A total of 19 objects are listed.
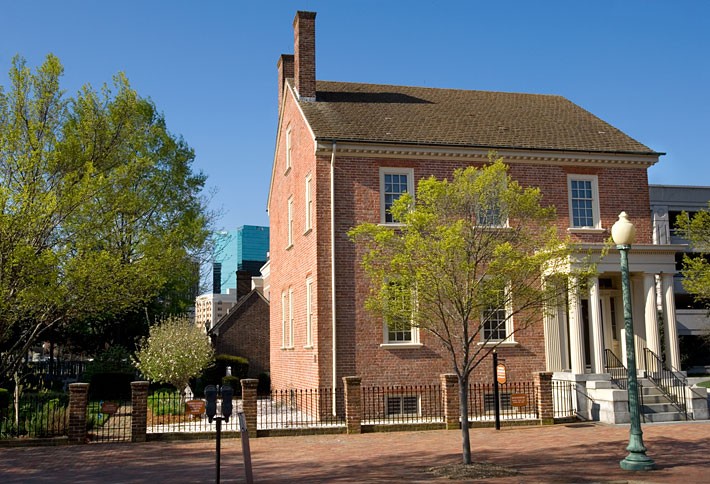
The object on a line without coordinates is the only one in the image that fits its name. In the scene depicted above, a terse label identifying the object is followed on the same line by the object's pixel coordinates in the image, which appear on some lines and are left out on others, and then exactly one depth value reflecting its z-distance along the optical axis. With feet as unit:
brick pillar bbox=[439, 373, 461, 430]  61.62
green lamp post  40.68
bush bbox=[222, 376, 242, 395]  100.75
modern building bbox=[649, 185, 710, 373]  161.27
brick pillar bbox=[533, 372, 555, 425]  62.64
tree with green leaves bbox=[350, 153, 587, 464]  42.83
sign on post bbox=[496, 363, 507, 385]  63.93
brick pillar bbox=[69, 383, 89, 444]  56.08
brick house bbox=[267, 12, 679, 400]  69.36
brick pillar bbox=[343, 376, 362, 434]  59.77
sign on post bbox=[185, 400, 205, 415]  56.49
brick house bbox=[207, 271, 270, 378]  122.21
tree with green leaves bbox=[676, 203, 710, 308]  72.20
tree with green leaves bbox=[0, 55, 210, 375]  48.24
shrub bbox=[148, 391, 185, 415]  75.15
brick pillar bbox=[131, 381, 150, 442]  57.47
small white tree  77.61
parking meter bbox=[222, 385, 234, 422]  36.04
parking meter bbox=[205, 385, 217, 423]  35.70
